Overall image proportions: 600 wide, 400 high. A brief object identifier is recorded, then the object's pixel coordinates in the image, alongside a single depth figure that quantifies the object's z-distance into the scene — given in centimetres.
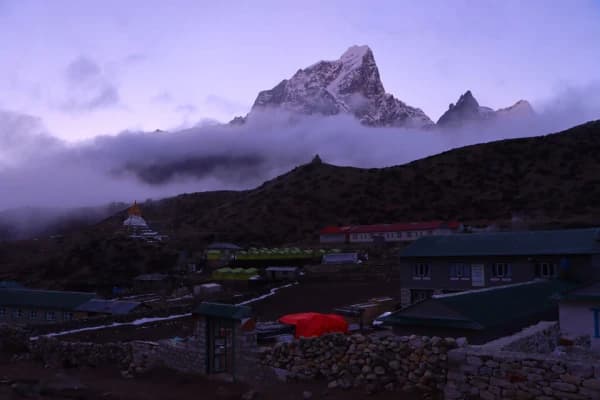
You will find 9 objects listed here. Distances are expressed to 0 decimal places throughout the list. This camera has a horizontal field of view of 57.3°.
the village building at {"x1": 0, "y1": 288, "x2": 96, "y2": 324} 3891
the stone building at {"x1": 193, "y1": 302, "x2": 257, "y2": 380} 1242
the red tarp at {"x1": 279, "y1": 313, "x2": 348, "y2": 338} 1540
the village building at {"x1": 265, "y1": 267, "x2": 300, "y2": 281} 5111
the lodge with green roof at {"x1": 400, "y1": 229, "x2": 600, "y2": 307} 2419
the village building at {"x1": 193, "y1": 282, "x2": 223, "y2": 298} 4219
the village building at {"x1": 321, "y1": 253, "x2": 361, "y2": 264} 5485
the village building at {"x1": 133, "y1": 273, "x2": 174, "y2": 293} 5402
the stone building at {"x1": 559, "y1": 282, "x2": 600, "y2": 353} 1542
